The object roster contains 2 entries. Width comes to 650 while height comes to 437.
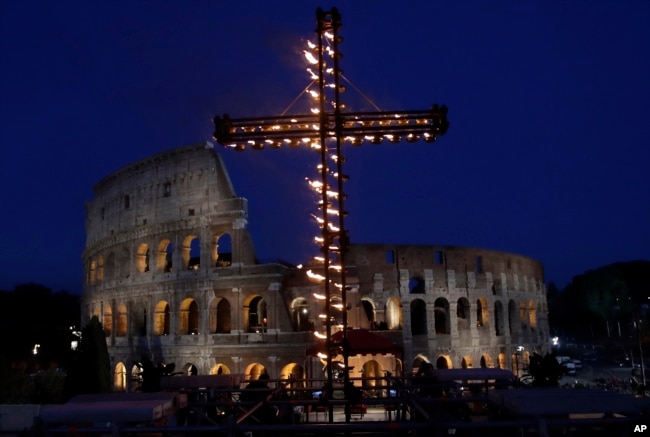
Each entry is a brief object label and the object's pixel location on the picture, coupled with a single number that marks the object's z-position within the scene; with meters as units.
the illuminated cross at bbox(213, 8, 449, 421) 12.20
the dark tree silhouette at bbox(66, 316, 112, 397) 23.70
